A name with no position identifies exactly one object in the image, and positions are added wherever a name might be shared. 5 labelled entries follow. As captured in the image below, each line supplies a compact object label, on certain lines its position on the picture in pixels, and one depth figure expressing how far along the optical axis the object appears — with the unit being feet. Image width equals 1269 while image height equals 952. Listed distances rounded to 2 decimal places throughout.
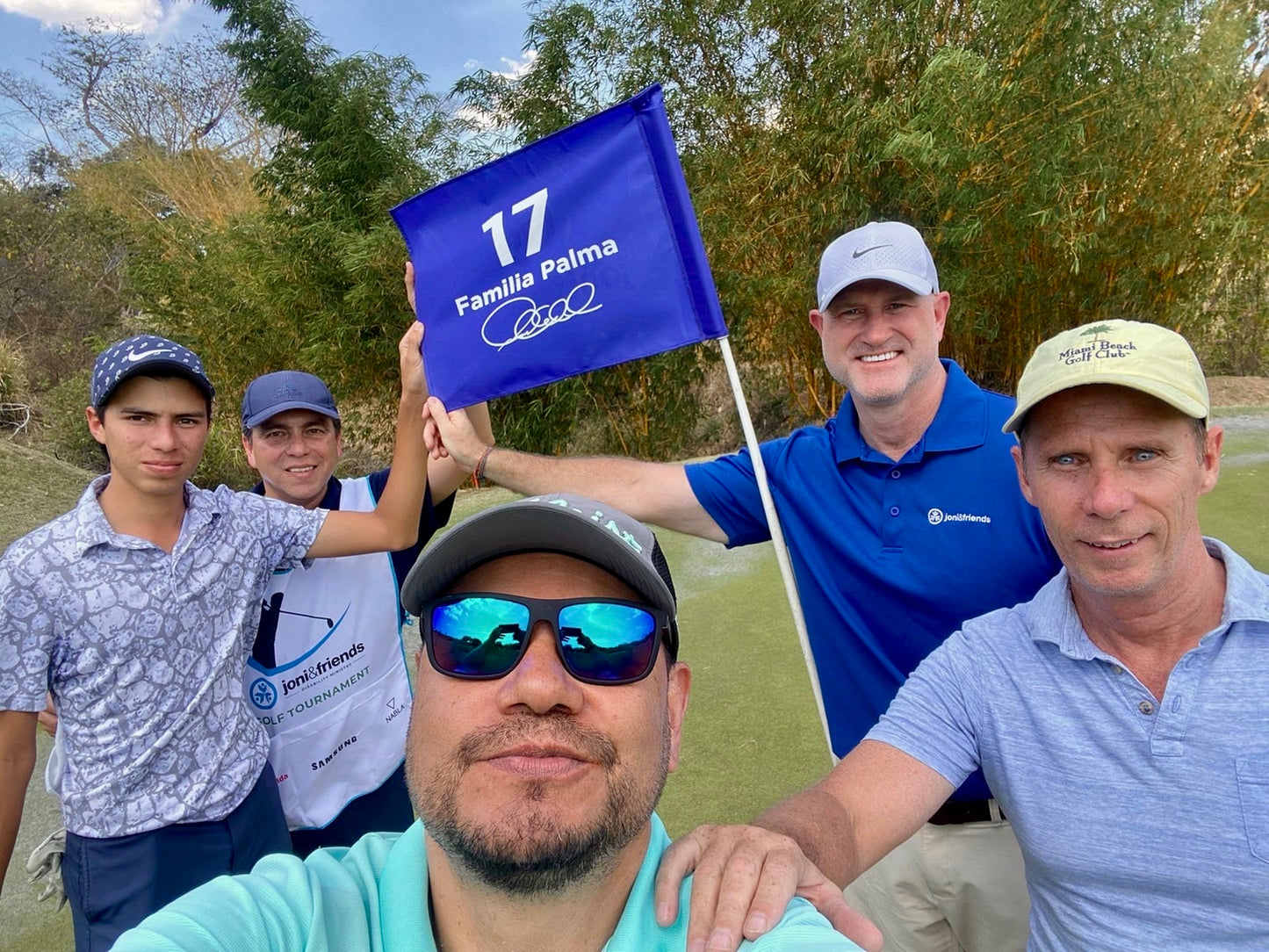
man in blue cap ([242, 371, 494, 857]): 5.66
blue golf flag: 6.27
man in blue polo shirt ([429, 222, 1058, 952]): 4.85
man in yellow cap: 3.36
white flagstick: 5.51
